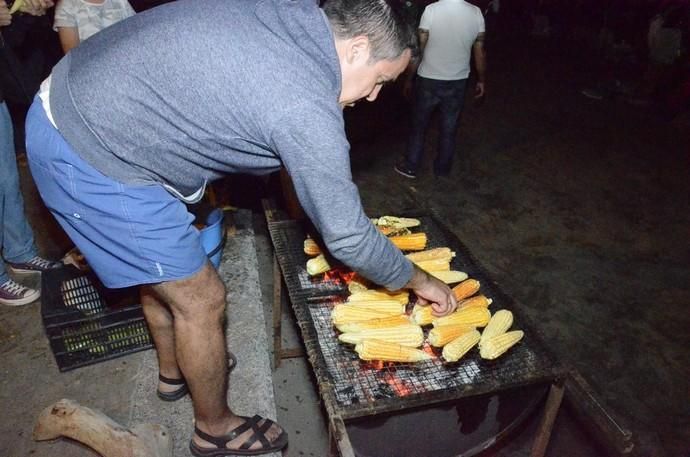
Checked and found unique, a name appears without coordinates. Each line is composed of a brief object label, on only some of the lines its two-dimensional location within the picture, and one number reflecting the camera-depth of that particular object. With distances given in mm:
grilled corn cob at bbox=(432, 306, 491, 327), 2314
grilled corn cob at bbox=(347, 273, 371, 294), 2572
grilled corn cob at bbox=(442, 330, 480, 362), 2152
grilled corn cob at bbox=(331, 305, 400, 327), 2309
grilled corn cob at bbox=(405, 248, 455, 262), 2725
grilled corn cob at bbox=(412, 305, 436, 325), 2365
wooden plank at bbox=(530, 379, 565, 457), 2012
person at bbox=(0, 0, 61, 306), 3401
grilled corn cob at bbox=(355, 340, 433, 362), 2104
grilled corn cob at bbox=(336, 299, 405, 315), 2383
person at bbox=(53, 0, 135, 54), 3973
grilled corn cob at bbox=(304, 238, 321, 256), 2781
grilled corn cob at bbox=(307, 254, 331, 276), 2602
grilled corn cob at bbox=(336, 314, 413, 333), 2264
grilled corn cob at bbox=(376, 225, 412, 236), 2947
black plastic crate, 2924
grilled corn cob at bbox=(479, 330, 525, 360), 2139
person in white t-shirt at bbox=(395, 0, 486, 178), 5555
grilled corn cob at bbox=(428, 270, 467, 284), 2625
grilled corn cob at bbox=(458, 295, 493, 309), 2434
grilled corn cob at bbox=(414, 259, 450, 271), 2678
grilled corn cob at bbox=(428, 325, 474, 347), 2236
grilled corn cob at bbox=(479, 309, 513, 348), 2232
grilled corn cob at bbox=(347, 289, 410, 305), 2457
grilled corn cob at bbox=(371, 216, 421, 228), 3016
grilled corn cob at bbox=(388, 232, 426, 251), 2844
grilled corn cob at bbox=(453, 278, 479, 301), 2500
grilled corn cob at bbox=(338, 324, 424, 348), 2193
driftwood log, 2559
